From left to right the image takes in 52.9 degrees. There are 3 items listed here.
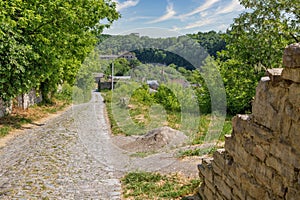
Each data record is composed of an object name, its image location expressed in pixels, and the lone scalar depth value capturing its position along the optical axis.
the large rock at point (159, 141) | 9.12
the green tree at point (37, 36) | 11.12
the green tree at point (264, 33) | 12.02
